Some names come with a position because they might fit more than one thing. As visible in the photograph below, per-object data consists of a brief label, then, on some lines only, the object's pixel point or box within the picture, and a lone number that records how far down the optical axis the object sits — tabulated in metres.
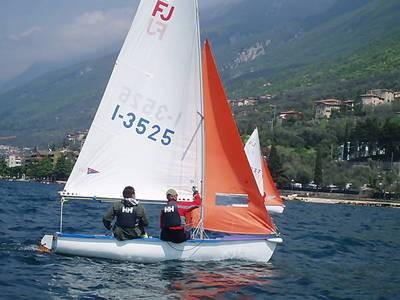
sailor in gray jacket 15.51
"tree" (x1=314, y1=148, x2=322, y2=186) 115.50
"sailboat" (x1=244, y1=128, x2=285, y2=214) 44.38
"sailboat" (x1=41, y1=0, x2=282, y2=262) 16.70
